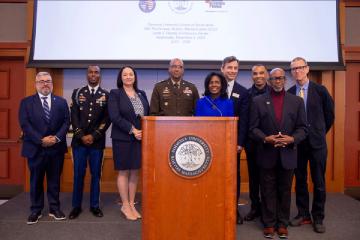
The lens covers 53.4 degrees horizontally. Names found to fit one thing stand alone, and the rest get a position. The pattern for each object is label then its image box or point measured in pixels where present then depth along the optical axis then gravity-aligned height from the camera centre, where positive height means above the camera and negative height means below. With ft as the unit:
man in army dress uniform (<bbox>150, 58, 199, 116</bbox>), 10.63 +0.75
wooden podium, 7.04 -1.11
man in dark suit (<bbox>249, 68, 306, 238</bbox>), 9.50 -0.51
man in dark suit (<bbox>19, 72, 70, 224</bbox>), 10.87 -0.61
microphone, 9.56 +0.45
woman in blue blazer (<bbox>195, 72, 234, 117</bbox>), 9.56 +0.59
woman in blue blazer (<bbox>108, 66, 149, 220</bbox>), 10.84 +0.12
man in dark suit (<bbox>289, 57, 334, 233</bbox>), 10.20 -0.33
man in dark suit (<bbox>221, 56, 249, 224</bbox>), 10.32 +0.74
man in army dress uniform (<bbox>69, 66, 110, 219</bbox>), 11.34 -0.36
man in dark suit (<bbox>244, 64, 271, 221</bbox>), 10.56 -1.05
